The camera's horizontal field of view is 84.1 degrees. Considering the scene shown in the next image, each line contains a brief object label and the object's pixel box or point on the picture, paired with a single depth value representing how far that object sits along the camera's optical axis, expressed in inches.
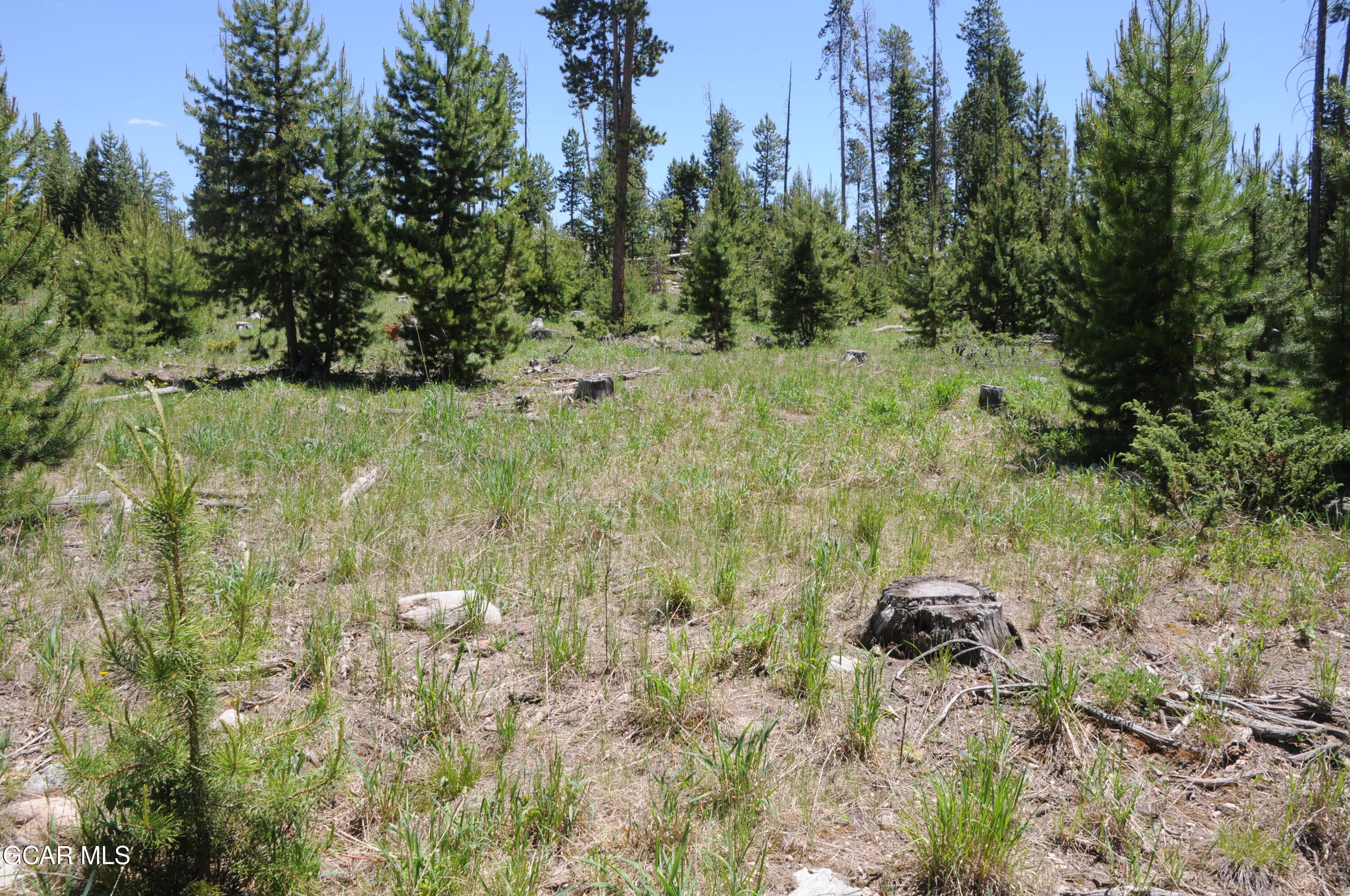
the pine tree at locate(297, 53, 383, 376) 486.0
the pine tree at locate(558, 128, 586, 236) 1923.0
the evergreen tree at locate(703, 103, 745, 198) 1731.1
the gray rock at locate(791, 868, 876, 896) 91.2
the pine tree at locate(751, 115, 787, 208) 1903.3
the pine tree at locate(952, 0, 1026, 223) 1161.4
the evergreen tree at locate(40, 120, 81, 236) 1280.8
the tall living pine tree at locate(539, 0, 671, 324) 775.7
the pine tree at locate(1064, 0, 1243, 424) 275.3
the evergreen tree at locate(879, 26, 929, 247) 1549.0
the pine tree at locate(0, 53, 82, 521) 186.9
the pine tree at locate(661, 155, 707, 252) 1576.0
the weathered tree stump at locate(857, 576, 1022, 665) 146.6
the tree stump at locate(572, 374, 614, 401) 373.4
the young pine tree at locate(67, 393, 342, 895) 75.9
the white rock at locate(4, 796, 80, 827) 99.7
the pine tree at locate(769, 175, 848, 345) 702.5
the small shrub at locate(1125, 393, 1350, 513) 213.5
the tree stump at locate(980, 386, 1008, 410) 365.4
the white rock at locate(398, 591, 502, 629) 158.9
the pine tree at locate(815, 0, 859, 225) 1508.4
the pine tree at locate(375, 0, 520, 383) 444.5
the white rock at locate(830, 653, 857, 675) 142.9
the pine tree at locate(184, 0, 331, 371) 466.3
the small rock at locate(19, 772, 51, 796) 107.0
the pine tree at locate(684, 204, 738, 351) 693.3
